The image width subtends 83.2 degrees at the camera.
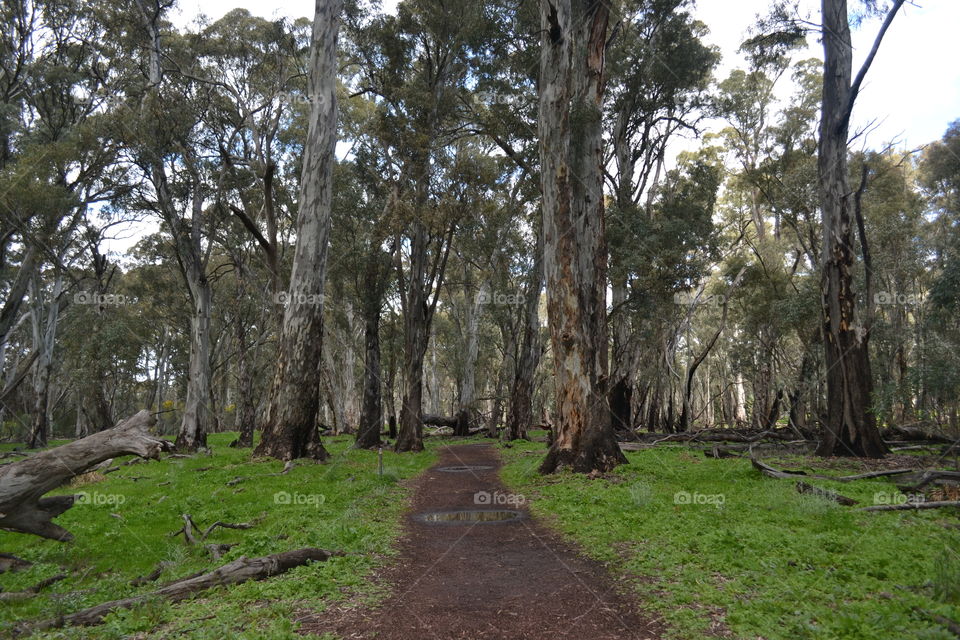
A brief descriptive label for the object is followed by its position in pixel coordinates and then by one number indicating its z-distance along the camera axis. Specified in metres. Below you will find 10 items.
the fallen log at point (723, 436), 18.58
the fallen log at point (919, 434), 14.80
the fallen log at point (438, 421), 31.02
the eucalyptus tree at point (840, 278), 11.99
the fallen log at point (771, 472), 9.38
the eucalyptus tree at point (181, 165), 18.81
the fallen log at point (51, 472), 6.38
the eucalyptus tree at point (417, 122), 19.47
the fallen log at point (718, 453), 14.71
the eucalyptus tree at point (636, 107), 20.92
